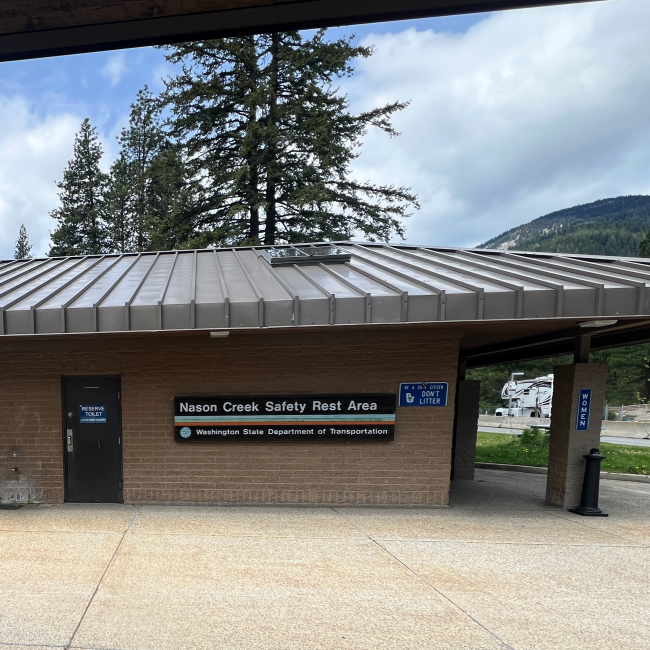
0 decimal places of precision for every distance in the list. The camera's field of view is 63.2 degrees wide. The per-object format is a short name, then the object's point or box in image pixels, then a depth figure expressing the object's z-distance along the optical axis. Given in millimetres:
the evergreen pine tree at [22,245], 57622
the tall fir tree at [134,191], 36750
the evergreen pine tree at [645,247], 45812
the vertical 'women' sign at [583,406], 8562
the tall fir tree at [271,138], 24594
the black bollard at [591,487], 8383
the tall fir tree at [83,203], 40031
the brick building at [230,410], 8141
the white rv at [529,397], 40281
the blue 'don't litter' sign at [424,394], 8117
